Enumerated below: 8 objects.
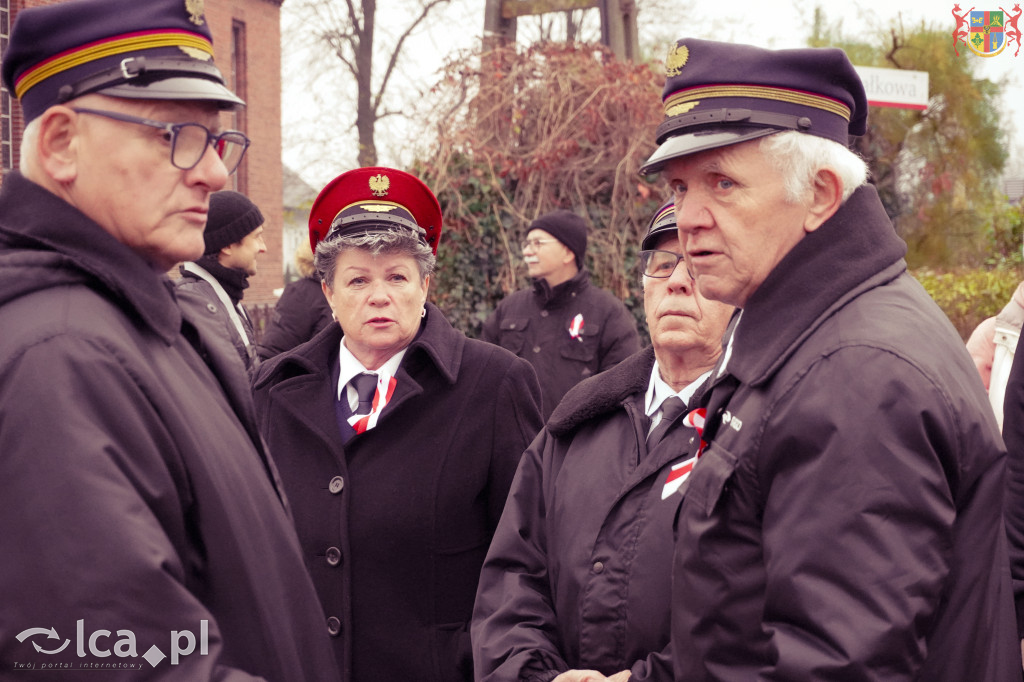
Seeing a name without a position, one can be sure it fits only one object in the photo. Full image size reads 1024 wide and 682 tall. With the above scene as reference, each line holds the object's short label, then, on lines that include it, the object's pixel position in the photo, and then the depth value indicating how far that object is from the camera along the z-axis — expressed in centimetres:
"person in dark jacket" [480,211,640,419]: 671
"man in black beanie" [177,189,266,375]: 543
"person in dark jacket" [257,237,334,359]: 638
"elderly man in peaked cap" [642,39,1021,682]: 162
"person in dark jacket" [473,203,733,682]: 249
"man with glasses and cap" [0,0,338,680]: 143
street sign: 743
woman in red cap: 302
